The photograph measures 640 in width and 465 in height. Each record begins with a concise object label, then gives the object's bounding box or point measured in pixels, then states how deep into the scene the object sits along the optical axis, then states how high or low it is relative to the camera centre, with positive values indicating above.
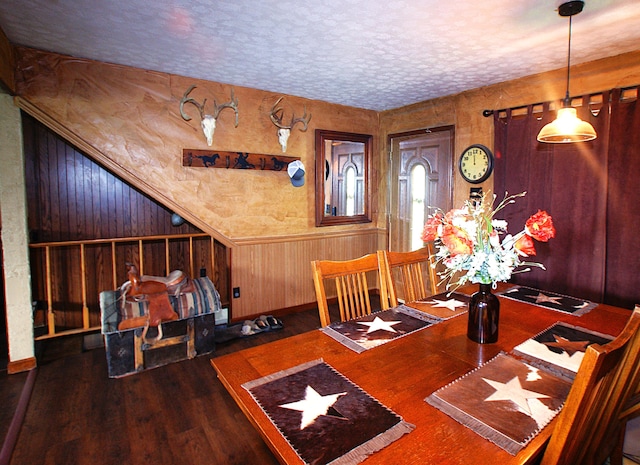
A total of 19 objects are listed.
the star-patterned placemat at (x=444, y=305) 1.90 -0.53
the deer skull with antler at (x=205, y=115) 3.28 +0.91
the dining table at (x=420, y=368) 0.92 -0.58
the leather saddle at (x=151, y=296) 2.76 -0.66
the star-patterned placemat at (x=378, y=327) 1.56 -0.55
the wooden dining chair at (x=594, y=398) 0.82 -0.48
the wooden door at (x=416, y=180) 3.89 +0.34
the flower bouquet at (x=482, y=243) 1.49 -0.14
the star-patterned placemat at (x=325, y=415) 0.93 -0.60
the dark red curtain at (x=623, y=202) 2.56 +0.05
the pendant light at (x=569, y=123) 1.93 +0.47
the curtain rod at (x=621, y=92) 2.53 +0.85
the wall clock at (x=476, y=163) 3.41 +0.45
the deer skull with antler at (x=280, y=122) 3.77 +0.93
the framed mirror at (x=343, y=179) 4.23 +0.40
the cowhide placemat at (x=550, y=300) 1.97 -0.53
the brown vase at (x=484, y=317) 1.53 -0.45
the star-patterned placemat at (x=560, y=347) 1.34 -0.56
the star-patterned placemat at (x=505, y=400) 0.99 -0.59
